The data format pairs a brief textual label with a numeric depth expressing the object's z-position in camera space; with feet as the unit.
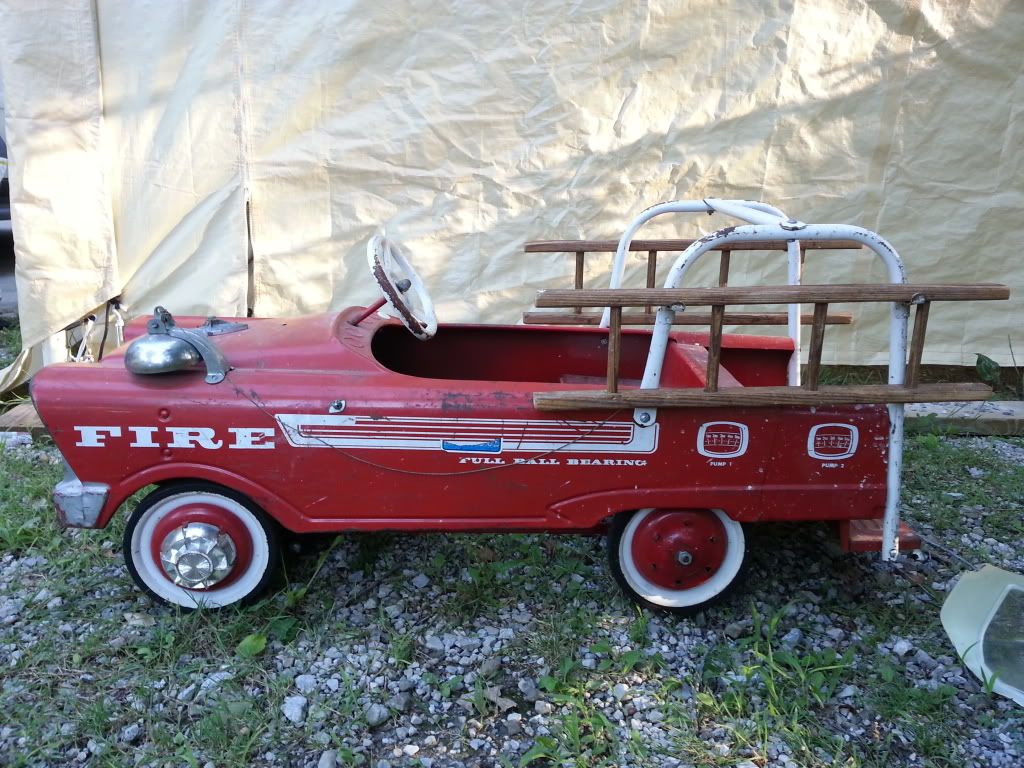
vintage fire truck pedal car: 6.88
